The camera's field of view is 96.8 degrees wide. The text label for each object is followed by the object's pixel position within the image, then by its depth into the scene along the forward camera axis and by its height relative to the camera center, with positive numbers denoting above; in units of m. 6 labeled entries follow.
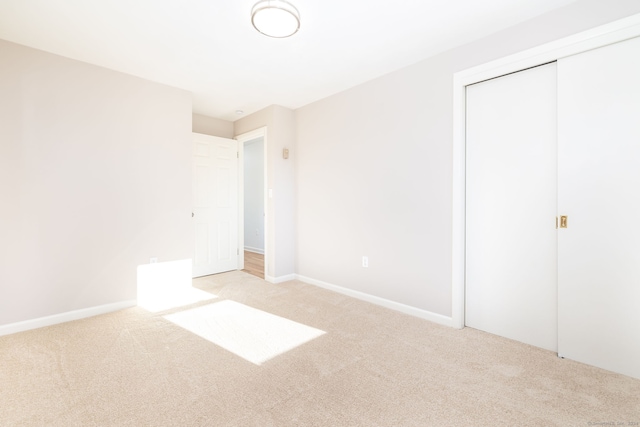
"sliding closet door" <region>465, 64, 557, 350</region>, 2.20 +0.03
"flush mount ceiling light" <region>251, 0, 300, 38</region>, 1.98 +1.41
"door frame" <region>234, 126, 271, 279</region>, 4.77 +0.32
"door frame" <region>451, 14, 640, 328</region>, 2.09 +0.90
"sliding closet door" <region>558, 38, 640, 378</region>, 1.84 +0.02
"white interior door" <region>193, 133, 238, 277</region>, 4.39 +0.13
